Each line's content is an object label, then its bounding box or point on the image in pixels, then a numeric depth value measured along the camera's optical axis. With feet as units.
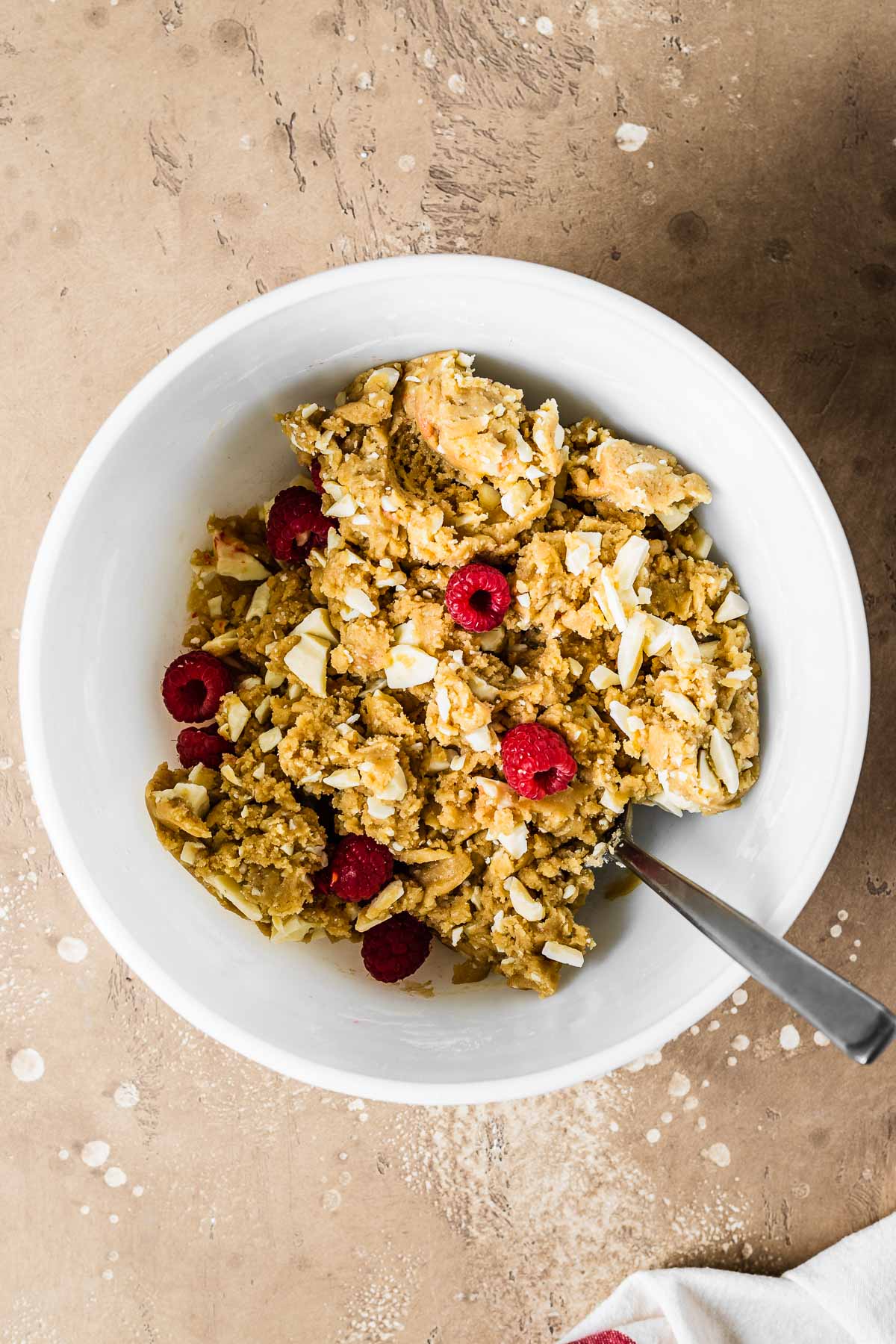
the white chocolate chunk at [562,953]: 1.98
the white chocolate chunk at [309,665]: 1.97
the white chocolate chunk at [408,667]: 1.95
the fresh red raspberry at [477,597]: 1.93
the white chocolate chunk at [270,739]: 1.98
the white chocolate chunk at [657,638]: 1.95
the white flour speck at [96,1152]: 2.29
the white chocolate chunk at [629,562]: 1.94
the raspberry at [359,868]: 1.96
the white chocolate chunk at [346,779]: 1.95
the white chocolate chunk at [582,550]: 1.95
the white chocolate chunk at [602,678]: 1.96
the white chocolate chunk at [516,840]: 1.94
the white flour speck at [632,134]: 2.21
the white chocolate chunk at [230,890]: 1.95
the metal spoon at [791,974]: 1.72
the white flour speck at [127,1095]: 2.27
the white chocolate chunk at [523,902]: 1.97
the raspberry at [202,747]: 1.99
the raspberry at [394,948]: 1.99
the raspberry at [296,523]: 2.01
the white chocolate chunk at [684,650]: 1.94
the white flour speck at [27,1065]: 2.29
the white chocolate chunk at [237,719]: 1.99
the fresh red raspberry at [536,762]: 1.90
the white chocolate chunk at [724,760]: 1.94
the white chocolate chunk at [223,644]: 2.04
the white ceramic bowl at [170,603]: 1.90
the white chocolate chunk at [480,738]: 1.93
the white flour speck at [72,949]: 2.27
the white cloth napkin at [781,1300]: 2.25
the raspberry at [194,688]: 2.00
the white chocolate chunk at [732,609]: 1.99
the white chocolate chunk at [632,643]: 1.94
